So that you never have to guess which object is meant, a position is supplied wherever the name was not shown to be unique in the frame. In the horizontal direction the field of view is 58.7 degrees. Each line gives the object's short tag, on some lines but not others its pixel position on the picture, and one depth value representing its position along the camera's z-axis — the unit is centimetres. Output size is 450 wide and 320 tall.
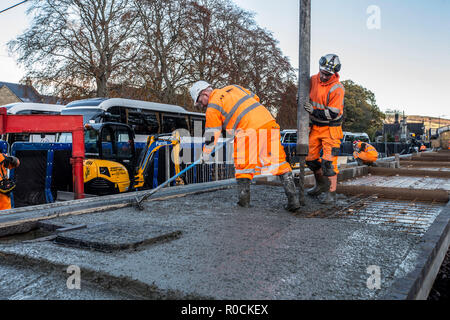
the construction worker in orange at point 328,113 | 516
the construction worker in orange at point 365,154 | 957
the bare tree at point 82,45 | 2070
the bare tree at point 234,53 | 2452
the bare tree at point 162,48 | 2259
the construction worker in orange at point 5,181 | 546
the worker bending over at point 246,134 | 466
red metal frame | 548
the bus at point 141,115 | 1449
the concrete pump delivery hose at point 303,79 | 521
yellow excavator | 725
